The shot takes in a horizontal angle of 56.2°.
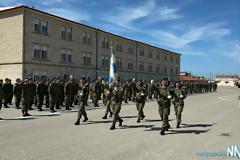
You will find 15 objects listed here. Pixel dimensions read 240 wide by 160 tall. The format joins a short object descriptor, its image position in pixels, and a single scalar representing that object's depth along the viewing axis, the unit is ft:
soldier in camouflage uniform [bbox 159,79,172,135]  24.95
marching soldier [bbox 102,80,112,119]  30.22
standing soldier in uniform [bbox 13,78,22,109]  44.17
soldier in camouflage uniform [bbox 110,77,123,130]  27.83
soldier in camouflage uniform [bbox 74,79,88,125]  29.89
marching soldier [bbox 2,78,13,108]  45.34
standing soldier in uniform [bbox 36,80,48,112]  42.48
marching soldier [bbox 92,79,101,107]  51.40
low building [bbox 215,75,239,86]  327.83
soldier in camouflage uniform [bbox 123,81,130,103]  59.77
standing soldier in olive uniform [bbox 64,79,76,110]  44.88
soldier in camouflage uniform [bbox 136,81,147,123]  33.18
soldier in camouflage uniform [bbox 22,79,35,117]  35.27
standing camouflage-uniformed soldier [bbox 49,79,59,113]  40.53
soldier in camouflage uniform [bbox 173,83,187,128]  28.77
